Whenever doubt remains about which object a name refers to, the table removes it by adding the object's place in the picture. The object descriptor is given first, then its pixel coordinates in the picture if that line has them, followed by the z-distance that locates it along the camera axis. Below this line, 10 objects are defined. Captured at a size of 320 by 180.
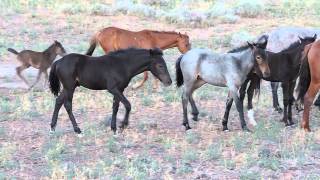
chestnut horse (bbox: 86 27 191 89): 27.06
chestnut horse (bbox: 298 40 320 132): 19.22
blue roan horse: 19.33
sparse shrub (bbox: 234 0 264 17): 47.59
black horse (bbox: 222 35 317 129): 20.75
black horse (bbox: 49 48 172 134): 18.84
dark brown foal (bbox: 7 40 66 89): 28.06
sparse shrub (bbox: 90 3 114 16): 47.09
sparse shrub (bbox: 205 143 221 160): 16.48
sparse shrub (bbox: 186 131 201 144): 18.22
